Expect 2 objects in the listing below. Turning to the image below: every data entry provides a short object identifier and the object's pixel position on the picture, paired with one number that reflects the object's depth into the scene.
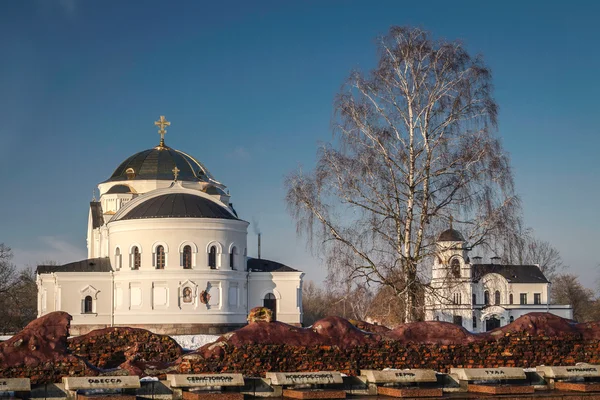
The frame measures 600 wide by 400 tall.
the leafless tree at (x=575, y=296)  86.31
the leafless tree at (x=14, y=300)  66.88
